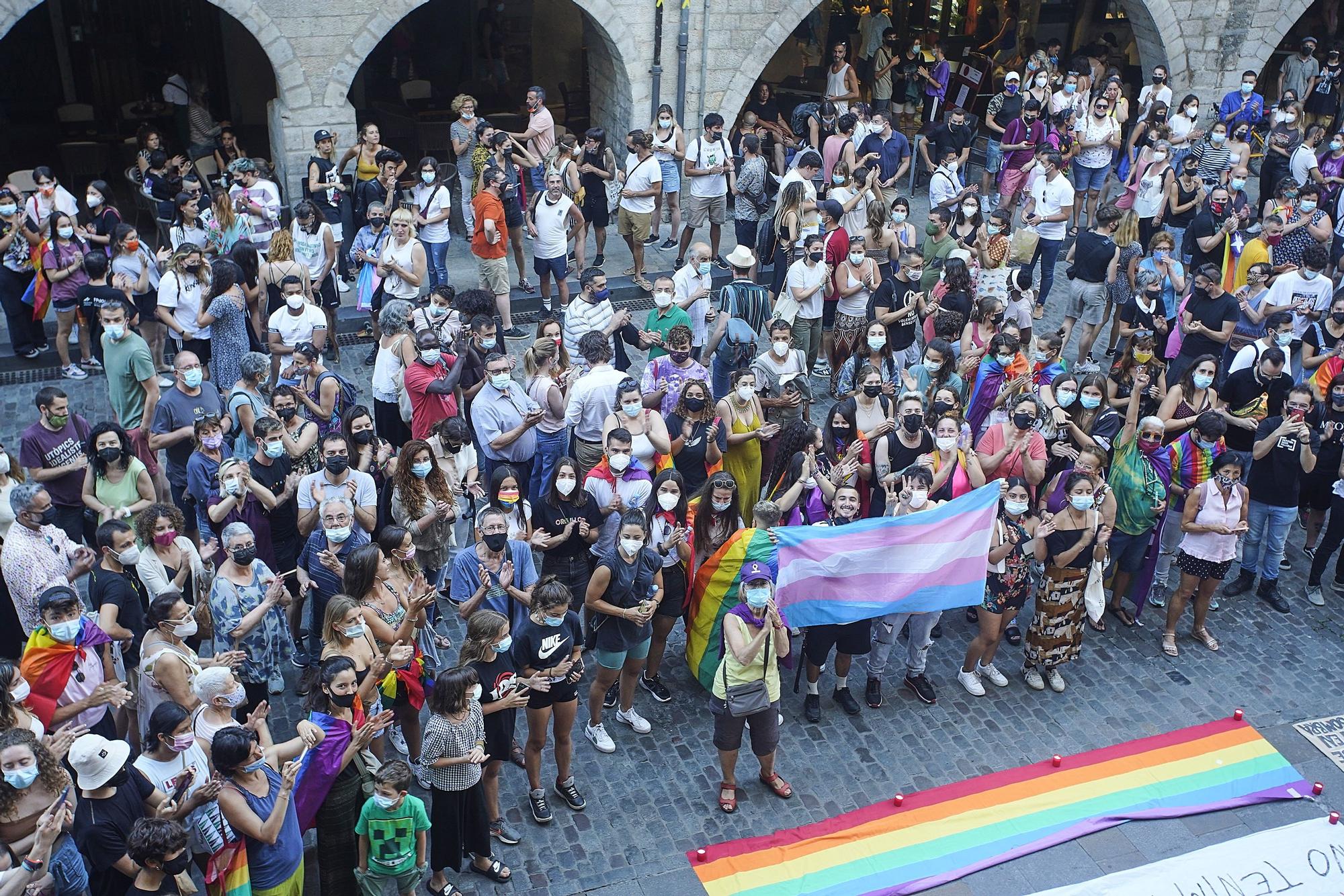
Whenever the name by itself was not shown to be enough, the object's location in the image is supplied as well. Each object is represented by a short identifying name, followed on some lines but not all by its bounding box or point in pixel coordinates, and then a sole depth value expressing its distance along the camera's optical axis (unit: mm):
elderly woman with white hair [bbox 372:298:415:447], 9789
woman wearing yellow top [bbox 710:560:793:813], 7461
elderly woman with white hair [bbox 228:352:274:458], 8820
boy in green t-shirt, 6137
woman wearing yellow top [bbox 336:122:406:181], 14062
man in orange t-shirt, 12570
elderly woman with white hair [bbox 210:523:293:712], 7398
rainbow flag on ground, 7430
